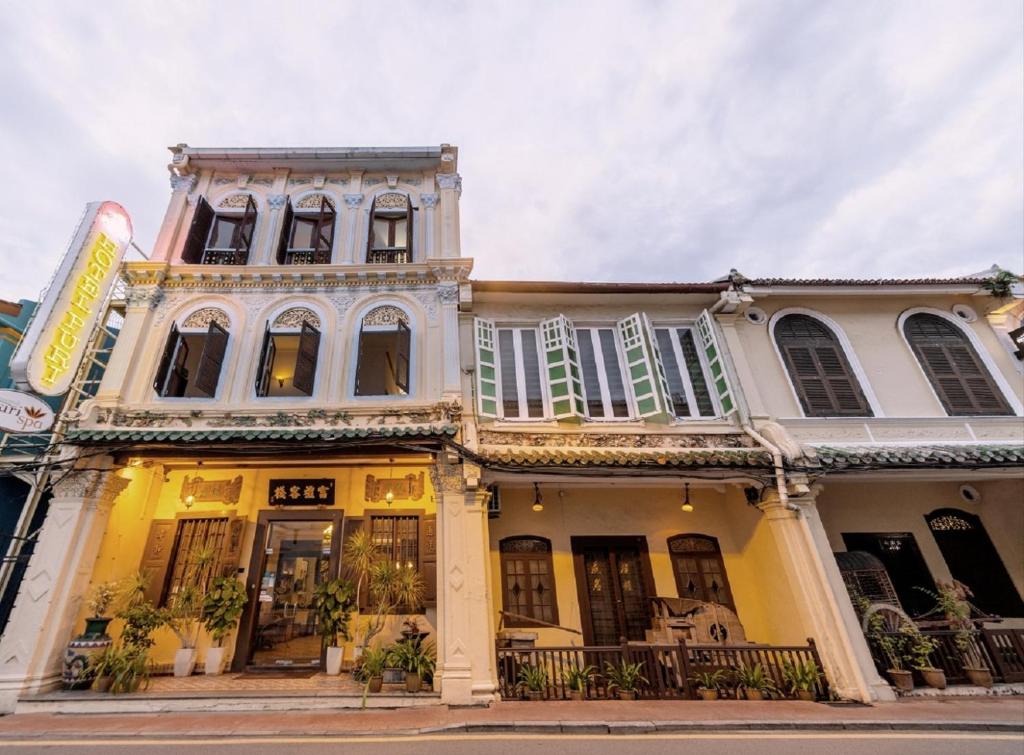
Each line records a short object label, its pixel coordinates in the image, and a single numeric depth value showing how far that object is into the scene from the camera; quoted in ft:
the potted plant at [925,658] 23.30
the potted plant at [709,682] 22.36
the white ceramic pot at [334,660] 25.30
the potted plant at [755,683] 22.35
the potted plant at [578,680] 22.17
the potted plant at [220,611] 25.29
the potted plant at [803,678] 22.24
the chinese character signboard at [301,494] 29.58
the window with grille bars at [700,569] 29.76
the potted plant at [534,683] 21.63
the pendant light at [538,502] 27.71
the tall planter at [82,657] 21.81
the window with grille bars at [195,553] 28.22
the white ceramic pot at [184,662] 25.31
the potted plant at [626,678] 22.12
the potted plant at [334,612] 25.02
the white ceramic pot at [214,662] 25.59
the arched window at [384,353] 29.14
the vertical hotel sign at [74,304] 22.79
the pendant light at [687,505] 28.86
